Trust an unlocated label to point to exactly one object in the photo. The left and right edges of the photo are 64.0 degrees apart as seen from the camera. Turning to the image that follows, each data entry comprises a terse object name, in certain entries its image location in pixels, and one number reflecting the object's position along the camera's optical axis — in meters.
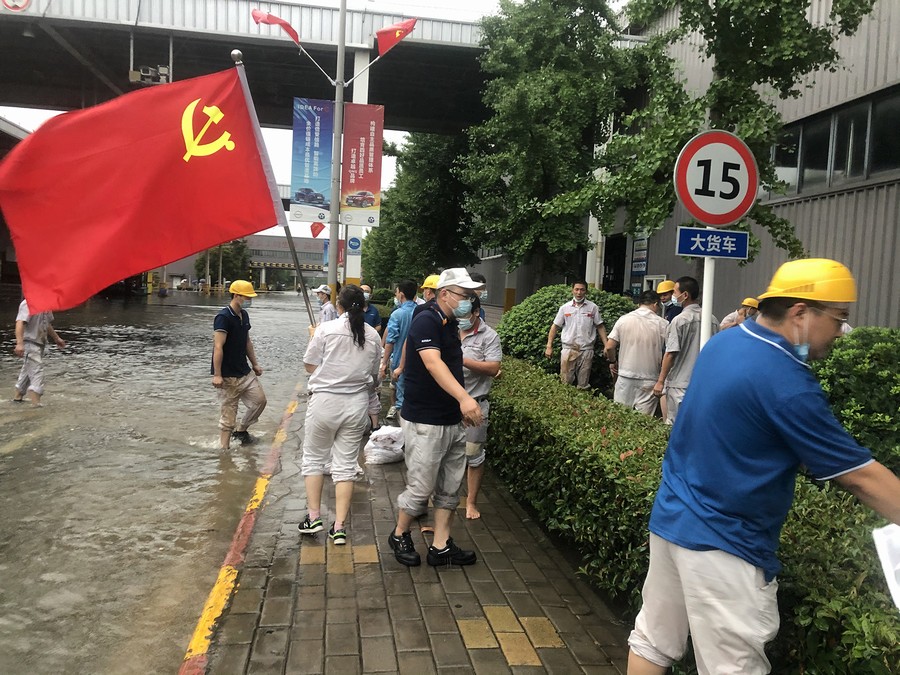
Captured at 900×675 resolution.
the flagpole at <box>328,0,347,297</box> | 15.20
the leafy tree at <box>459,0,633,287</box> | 17.73
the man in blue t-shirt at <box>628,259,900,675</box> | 2.13
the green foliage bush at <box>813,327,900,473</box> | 5.38
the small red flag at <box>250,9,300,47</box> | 14.30
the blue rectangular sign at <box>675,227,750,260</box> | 4.94
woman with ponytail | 5.09
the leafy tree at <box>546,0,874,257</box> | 8.47
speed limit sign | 4.87
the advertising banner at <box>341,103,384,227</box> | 15.30
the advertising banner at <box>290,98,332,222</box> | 15.70
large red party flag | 4.23
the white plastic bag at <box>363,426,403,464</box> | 7.30
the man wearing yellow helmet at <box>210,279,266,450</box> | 7.63
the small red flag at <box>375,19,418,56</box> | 15.31
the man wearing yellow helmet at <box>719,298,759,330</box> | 8.04
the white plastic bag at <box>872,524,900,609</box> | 2.15
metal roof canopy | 19.95
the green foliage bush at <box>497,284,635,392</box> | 9.98
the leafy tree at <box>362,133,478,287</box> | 28.34
